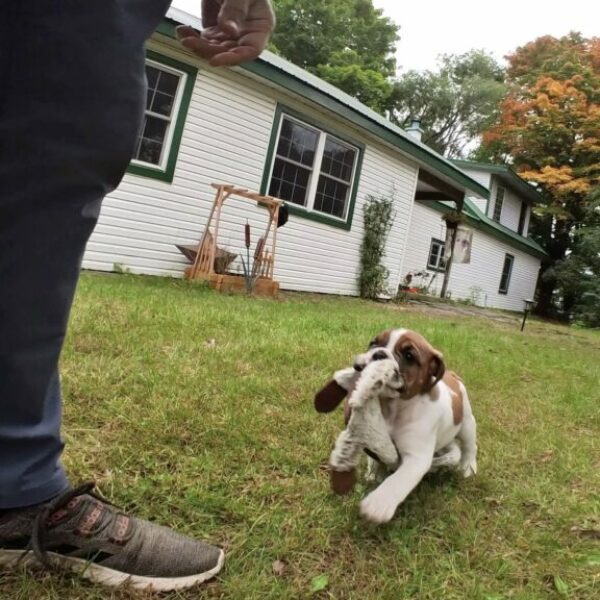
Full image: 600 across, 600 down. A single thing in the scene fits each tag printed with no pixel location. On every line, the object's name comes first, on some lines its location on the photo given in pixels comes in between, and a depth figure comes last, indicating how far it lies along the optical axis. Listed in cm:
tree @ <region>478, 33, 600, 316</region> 2045
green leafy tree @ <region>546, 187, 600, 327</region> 1669
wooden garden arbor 707
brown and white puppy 147
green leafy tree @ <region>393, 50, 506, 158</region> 3519
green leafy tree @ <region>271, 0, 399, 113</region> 2956
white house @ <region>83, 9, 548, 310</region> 731
